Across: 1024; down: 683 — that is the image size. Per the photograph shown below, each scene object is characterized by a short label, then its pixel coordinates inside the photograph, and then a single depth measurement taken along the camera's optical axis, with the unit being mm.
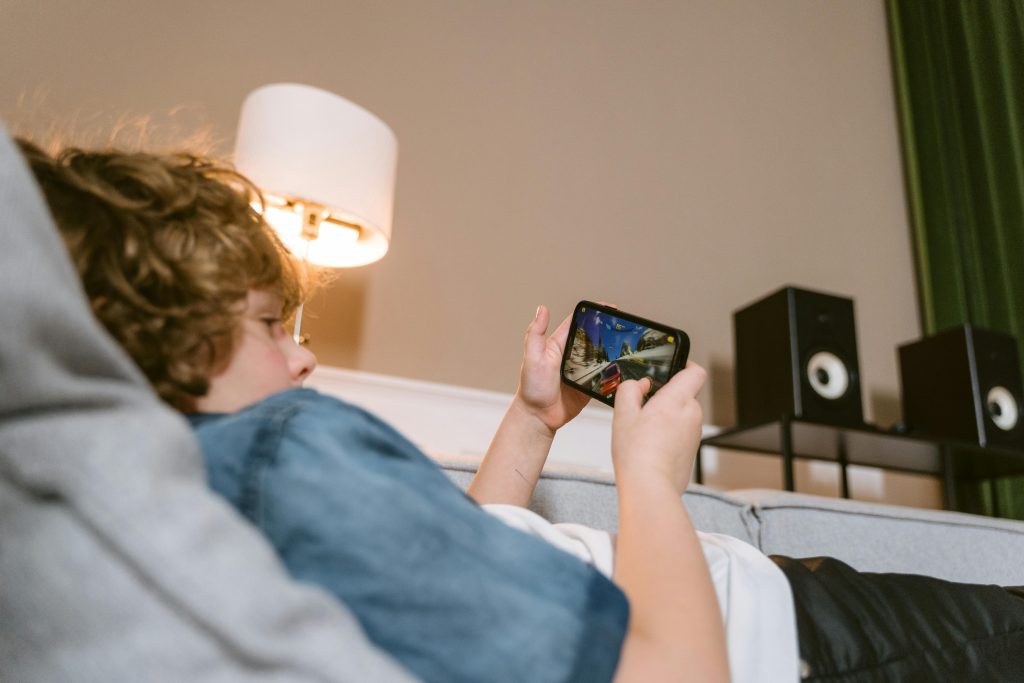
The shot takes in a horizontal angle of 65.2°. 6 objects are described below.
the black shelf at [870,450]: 1983
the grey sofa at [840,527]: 1022
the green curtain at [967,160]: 2477
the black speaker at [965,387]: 2086
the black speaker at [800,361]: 1942
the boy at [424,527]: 443
